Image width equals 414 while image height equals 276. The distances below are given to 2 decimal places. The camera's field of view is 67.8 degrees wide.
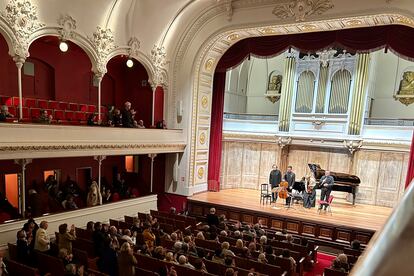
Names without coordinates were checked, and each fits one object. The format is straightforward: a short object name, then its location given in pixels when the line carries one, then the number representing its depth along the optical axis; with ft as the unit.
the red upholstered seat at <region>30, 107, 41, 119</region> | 34.60
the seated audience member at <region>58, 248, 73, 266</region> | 19.43
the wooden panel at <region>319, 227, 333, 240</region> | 33.03
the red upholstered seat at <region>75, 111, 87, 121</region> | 39.35
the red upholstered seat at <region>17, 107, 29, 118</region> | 33.88
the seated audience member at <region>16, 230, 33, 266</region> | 20.90
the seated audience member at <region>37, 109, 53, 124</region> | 28.90
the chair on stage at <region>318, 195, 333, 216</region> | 36.47
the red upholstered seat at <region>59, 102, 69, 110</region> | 37.88
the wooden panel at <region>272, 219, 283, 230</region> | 35.55
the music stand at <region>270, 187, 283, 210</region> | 38.21
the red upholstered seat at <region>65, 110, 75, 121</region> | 38.24
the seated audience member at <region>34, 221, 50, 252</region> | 22.02
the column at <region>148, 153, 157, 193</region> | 41.37
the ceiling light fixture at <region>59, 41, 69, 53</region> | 30.76
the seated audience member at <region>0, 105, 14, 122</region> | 25.64
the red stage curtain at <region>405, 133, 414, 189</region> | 34.30
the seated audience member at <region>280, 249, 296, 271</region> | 20.94
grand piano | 39.21
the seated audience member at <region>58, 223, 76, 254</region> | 21.52
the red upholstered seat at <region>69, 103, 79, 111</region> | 39.23
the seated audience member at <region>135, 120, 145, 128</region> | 38.30
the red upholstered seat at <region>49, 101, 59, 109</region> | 36.72
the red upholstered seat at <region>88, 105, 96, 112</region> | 41.31
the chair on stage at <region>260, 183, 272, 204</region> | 40.52
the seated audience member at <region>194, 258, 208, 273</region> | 19.34
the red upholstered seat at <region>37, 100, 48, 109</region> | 35.75
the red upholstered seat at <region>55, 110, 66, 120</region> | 36.99
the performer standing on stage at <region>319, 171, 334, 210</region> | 36.72
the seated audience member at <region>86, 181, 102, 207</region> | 33.86
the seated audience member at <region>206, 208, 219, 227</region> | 29.66
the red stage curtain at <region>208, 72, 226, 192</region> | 47.32
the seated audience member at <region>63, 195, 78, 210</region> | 32.14
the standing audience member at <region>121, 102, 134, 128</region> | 37.08
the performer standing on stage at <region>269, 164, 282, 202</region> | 40.45
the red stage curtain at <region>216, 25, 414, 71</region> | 33.89
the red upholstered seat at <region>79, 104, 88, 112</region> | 40.34
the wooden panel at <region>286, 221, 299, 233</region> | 34.71
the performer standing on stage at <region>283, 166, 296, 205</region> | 38.88
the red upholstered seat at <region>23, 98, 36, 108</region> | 34.65
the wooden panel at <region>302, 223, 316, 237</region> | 33.86
